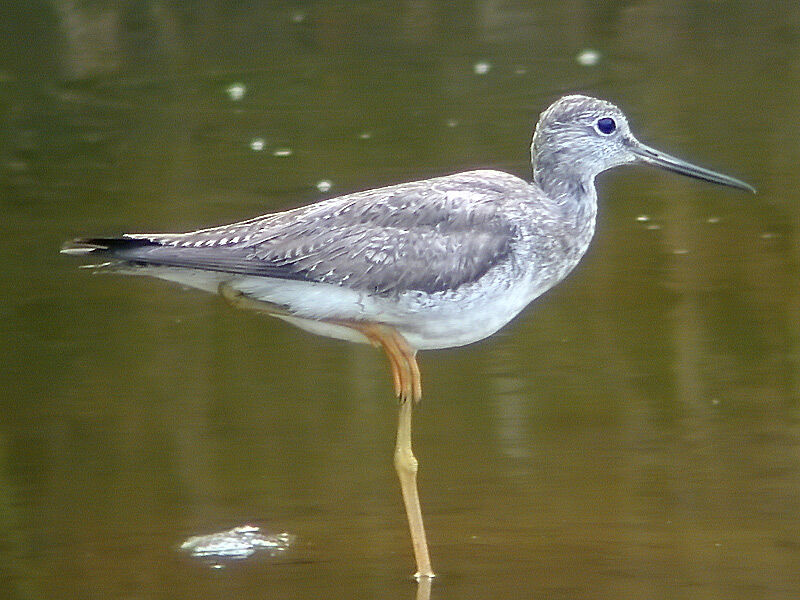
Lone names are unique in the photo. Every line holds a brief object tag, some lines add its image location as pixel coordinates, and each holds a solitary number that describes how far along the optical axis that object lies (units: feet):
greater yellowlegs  20.84
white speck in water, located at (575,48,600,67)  43.24
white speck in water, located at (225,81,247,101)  42.66
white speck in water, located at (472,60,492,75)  42.93
